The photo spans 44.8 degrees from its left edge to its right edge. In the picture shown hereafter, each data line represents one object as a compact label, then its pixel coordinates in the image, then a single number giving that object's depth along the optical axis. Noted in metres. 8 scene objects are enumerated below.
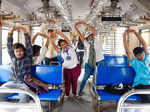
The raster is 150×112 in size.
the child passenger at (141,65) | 2.82
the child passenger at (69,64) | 4.11
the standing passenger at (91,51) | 4.28
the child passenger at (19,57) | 2.77
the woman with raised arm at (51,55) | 4.78
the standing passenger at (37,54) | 3.83
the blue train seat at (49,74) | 3.34
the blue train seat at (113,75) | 3.39
